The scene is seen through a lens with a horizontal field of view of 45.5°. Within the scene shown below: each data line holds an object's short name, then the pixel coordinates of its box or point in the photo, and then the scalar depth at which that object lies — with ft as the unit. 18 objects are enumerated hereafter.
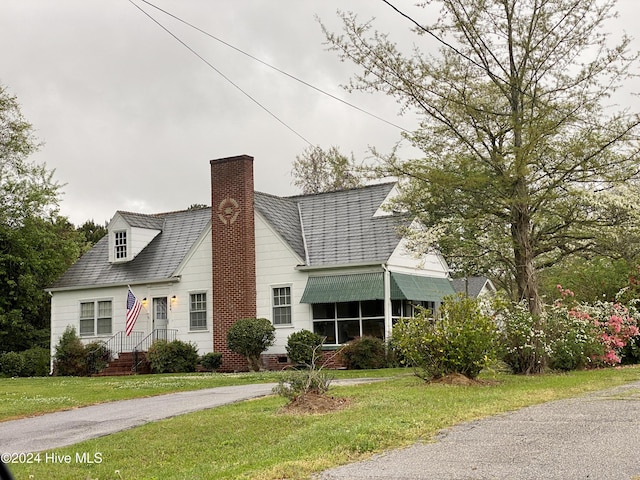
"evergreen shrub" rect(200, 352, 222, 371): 87.76
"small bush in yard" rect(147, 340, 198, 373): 88.53
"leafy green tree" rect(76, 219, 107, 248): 168.42
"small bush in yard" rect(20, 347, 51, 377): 101.50
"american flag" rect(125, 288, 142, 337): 92.79
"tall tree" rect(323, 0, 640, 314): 57.36
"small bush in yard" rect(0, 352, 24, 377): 99.74
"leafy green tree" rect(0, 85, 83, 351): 108.88
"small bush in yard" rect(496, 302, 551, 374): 56.90
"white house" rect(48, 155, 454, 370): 85.30
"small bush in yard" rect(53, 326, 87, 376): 96.63
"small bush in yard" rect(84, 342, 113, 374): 96.22
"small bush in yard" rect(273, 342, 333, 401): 40.75
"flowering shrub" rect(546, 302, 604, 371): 59.72
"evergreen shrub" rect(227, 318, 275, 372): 84.28
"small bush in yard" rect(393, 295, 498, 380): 49.75
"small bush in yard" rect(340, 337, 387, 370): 79.66
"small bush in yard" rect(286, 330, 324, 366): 81.05
